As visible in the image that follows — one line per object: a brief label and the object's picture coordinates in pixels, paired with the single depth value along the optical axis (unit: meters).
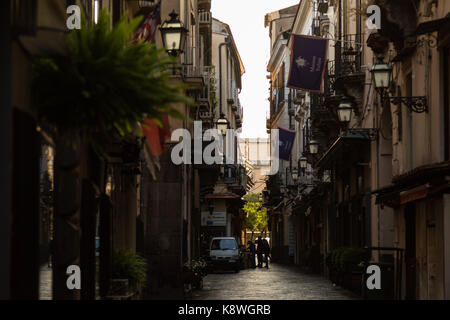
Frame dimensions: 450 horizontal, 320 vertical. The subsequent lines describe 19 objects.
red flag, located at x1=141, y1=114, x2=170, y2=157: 13.79
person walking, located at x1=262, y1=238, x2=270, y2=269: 51.99
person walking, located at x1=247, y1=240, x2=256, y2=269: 53.44
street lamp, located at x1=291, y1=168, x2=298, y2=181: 50.50
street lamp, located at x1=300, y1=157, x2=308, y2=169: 44.78
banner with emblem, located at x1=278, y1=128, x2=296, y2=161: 41.78
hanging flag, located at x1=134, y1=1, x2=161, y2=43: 16.06
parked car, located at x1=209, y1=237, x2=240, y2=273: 45.78
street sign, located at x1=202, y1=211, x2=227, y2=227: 57.34
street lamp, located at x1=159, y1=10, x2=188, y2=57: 17.08
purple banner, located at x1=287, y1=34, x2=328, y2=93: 24.34
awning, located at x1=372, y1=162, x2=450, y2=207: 15.45
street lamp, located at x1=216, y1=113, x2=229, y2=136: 30.03
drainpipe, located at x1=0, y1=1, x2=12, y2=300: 7.74
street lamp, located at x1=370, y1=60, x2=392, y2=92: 19.25
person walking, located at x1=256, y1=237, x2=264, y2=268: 51.94
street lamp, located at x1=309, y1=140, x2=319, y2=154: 36.22
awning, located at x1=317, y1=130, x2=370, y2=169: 26.77
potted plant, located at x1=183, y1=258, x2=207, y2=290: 25.85
